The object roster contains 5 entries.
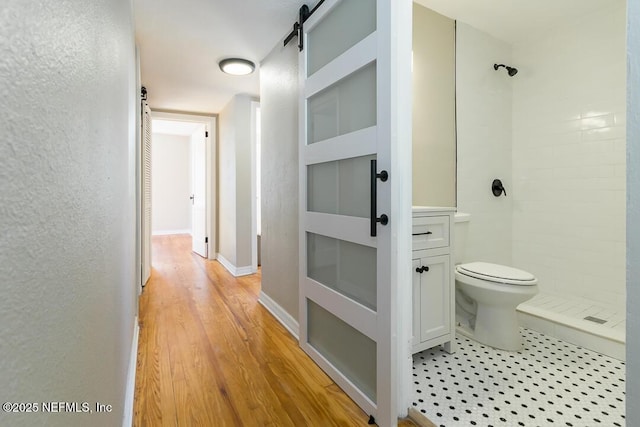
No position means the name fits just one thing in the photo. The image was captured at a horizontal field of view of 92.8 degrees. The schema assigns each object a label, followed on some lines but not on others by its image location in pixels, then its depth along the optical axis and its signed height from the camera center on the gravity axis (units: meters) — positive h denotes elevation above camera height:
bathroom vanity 1.78 -0.45
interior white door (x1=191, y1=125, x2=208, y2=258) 4.86 +0.19
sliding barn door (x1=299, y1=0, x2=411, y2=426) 1.31 +0.02
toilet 1.94 -0.61
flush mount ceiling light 2.79 +1.31
